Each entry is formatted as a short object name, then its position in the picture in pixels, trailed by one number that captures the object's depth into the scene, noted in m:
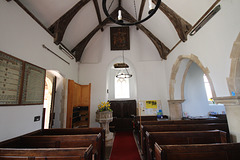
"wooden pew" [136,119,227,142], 3.24
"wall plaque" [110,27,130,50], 6.12
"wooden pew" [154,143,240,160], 1.43
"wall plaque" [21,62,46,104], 2.50
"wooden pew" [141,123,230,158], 2.63
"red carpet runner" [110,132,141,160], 3.11
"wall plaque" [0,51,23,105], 2.00
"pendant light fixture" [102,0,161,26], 1.84
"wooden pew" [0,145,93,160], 1.36
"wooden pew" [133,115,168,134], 5.37
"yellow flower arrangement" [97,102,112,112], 4.63
